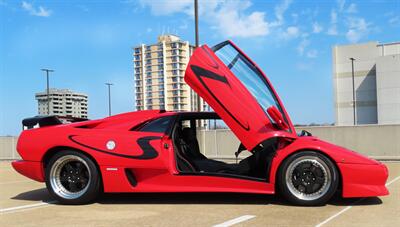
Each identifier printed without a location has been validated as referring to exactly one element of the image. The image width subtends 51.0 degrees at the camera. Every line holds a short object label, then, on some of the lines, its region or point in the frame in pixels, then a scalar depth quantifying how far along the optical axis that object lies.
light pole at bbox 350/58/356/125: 53.39
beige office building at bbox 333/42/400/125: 51.16
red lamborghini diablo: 5.21
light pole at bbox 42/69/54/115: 38.83
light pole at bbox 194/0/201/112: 17.31
